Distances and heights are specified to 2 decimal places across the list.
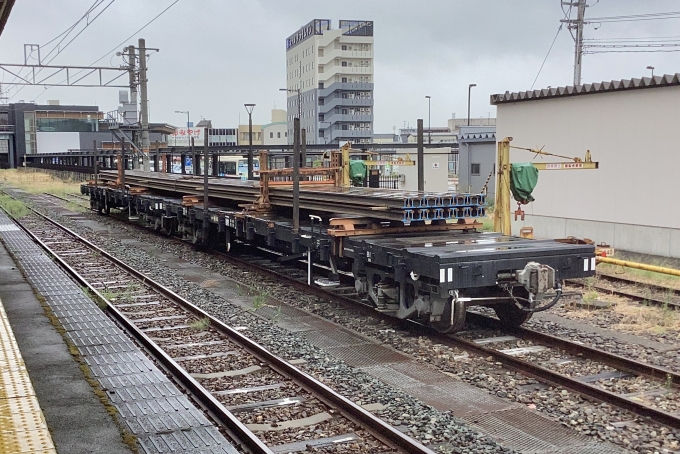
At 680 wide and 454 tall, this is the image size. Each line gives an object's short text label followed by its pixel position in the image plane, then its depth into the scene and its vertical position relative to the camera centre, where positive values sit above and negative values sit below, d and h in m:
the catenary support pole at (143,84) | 31.50 +3.62
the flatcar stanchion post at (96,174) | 31.77 -0.34
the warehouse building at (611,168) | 16.34 -0.18
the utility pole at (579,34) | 31.14 +5.66
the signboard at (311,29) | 91.00 +17.76
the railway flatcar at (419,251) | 8.95 -1.21
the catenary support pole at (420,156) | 13.24 +0.13
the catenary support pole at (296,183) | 12.48 -0.33
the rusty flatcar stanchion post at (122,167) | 26.44 -0.04
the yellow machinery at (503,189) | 15.19 -0.59
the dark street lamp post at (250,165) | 20.76 -0.01
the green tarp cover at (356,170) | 17.45 -0.16
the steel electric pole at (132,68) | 32.28 +4.43
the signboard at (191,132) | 87.38 +3.99
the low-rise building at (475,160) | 31.62 +0.11
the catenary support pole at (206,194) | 17.55 -0.73
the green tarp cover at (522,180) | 15.19 -0.39
